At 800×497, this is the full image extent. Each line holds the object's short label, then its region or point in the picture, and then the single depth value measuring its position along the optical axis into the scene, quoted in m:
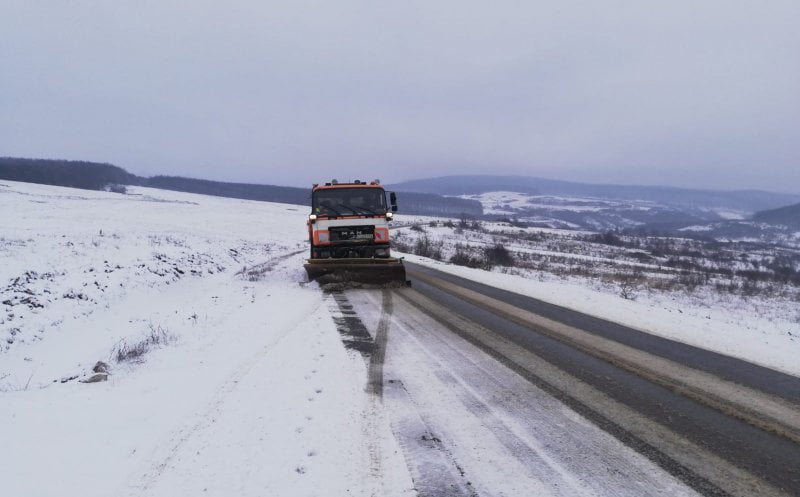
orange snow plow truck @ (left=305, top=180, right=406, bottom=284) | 12.80
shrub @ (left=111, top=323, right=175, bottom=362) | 6.39
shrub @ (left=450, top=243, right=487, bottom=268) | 25.54
